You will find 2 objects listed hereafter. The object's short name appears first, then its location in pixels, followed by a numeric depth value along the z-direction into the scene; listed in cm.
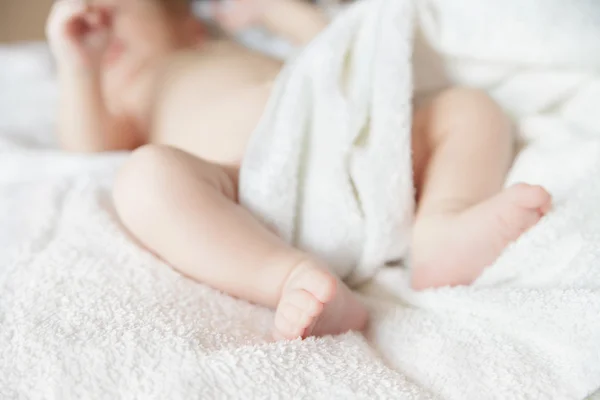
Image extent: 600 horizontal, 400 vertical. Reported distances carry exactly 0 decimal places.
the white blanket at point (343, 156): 67
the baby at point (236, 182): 58
